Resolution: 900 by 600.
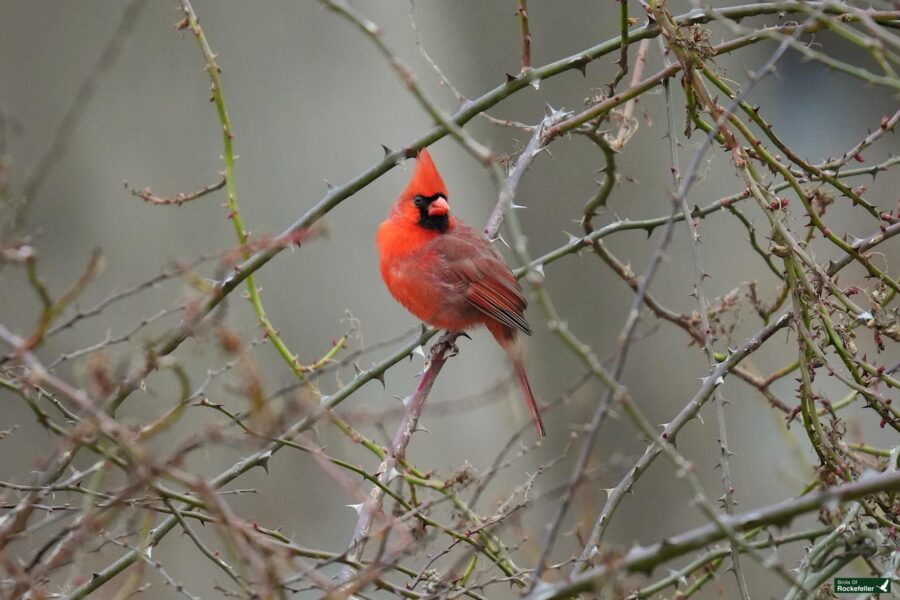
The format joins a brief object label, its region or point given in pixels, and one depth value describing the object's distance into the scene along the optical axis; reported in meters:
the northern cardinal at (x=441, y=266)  10.31
